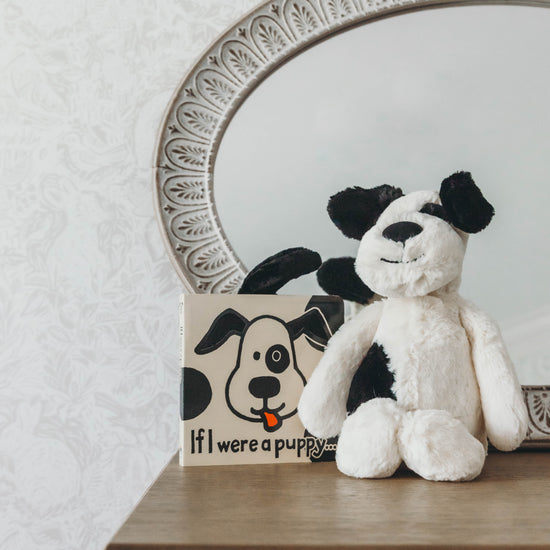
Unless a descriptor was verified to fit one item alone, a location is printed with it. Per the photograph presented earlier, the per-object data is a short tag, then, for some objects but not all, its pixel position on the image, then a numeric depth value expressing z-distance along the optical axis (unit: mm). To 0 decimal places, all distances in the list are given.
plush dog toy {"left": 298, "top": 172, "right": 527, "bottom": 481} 706
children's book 807
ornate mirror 1012
